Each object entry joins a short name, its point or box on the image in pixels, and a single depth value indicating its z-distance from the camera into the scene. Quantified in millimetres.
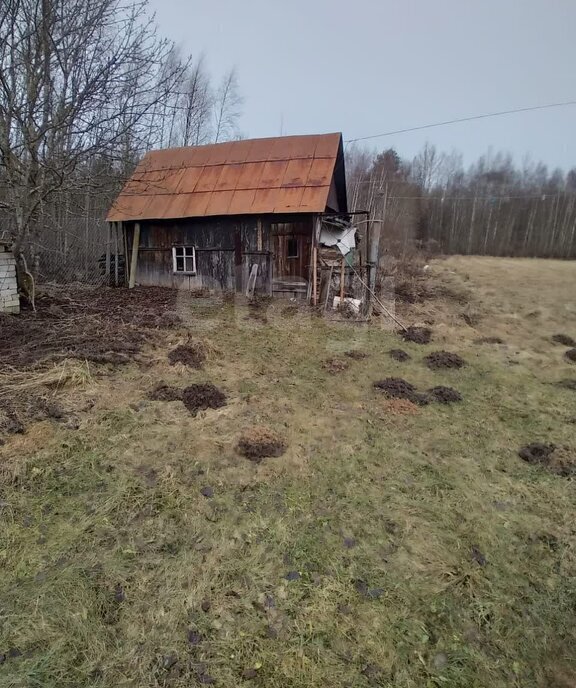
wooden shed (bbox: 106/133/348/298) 11023
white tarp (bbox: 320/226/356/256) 11355
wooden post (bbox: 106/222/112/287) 13359
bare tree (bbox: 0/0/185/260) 7016
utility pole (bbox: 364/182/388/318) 9633
